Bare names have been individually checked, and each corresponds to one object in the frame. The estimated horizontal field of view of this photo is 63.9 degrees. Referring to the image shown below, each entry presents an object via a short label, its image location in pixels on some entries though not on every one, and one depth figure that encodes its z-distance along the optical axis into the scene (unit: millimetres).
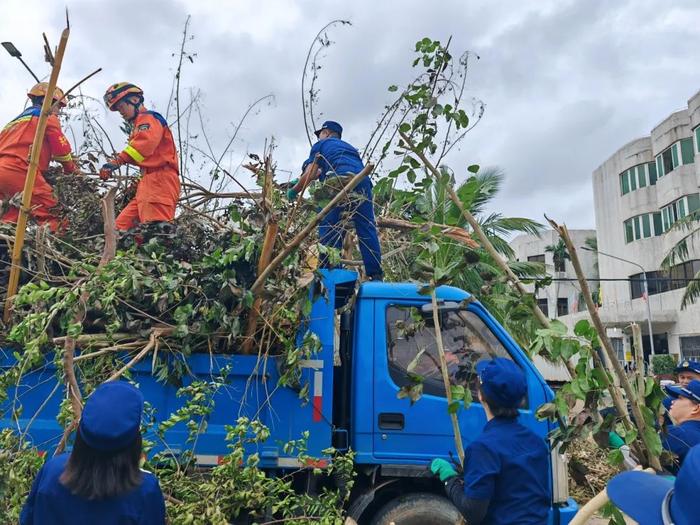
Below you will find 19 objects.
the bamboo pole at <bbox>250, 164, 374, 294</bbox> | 3205
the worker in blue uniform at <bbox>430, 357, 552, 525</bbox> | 2373
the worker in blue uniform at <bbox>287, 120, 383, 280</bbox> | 4605
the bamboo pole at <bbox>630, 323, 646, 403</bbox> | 2203
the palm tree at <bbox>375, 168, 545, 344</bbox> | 2914
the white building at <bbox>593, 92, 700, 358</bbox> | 25281
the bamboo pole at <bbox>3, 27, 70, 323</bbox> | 3127
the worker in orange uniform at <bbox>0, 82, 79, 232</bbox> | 5227
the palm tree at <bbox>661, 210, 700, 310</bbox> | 19344
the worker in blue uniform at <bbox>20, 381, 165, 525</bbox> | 1679
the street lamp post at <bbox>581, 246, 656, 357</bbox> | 23734
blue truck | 3492
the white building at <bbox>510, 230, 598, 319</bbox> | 41812
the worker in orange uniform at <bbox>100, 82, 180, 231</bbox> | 5055
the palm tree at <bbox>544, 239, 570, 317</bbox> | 44000
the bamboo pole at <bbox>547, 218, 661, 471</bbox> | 2119
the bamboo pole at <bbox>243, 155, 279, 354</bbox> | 3355
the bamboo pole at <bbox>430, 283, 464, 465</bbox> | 2873
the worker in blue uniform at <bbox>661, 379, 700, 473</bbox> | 2959
